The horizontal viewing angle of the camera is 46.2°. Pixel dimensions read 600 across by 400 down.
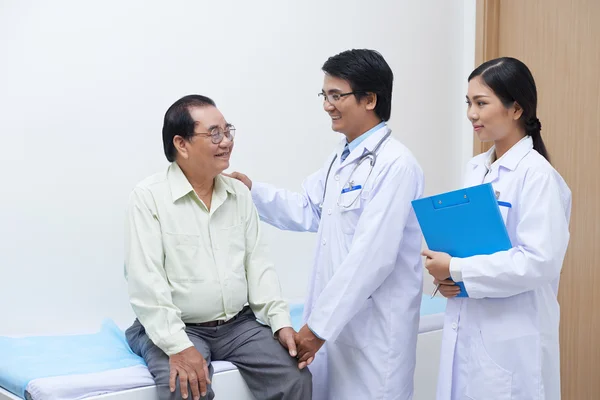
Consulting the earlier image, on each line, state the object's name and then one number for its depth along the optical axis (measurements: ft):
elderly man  6.36
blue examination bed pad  6.24
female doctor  5.98
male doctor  6.67
